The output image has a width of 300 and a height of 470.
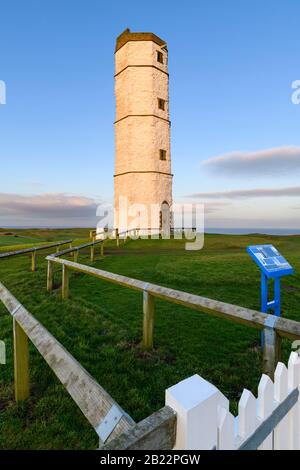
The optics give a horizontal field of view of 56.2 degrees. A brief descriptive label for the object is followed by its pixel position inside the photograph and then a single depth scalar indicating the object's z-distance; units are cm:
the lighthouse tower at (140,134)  3097
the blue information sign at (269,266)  507
